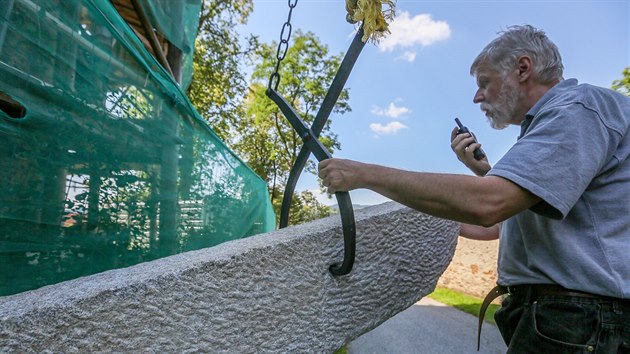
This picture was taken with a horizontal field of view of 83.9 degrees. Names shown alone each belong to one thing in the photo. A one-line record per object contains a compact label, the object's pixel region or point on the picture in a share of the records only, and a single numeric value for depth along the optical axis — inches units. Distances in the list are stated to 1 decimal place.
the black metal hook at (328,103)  51.9
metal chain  55.9
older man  34.3
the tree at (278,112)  561.3
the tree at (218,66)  404.2
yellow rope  49.1
